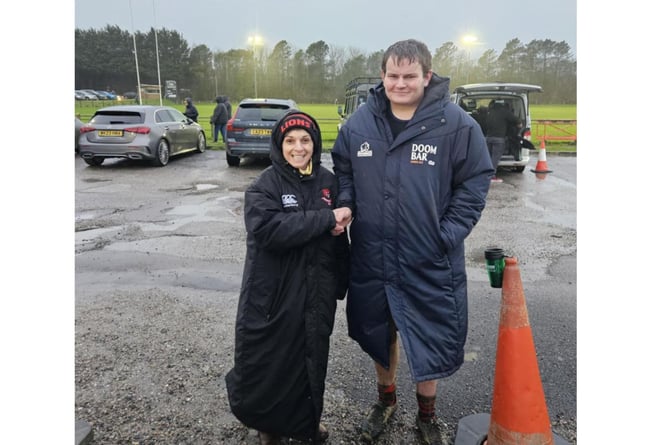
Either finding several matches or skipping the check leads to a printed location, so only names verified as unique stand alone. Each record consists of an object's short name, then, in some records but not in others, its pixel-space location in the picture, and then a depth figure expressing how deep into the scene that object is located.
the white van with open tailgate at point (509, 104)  10.52
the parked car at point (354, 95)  15.08
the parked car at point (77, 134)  13.28
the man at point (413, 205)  2.23
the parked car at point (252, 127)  11.55
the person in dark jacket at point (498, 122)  10.41
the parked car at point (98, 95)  53.15
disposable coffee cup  2.32
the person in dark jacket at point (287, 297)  2.22
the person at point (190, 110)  19.73
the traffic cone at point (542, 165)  11.88
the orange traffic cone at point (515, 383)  2.18
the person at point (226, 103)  16.55
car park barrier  18.66
